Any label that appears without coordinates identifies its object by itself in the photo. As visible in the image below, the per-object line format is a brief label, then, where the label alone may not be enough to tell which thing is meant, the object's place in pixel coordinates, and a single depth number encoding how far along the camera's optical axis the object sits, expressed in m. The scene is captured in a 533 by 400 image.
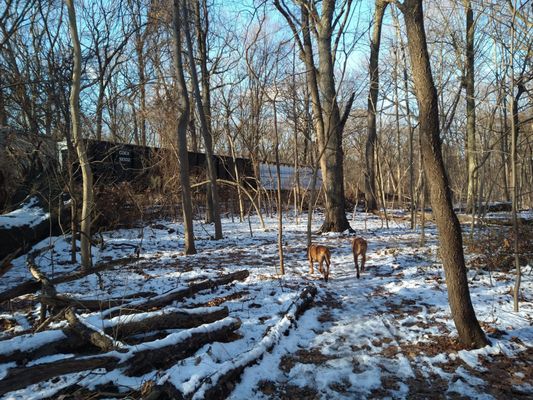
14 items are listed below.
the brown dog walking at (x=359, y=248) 6.84
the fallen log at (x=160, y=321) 3.73
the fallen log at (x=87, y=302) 4.24
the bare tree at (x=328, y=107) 11.53
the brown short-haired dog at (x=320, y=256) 6.54
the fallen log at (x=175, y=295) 4.32
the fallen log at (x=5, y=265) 4.02
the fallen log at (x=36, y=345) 3.24
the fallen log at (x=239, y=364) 2.94
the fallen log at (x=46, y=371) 2.40
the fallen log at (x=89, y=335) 3.35
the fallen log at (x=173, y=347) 3.16
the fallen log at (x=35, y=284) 3.90
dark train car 13.43
